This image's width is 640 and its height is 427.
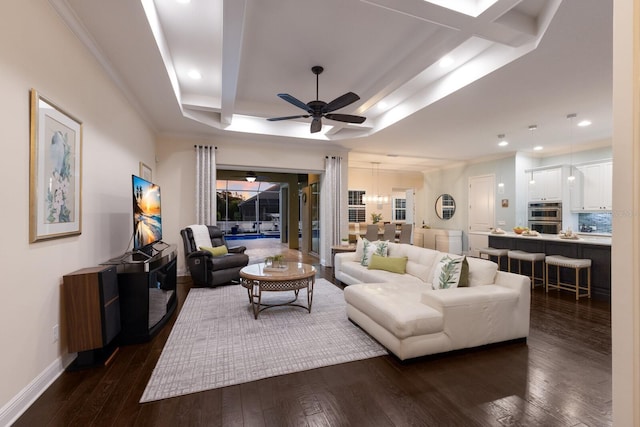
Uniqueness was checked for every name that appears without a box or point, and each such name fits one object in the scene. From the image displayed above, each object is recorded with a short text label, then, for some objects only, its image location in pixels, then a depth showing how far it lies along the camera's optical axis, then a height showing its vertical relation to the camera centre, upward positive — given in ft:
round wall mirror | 29.50 +0.77
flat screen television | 10.59 -0.05
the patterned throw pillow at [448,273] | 9.42 -2.03
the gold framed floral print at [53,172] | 6.39 +1.06
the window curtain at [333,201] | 22.09 +0.97
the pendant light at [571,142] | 14.97 +5.02
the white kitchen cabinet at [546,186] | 21.27 +2.11
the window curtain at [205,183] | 18.71 +2.01
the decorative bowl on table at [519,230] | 18.00 -1.07
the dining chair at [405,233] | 23.18 -1.61
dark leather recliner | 15.35 -2.81
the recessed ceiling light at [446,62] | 11.15 +6.09
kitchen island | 14.14 -2.07
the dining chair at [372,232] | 22.06 -1.45
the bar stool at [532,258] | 16.26 -2.59
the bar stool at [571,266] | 14.08 -2.80
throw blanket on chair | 16.46 -1.28
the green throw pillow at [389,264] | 13.21 -2.39
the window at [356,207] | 31.55 +0.72
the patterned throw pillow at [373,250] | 14.37 -1.86
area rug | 7.24 -4.12
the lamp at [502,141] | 18.88 +5.12
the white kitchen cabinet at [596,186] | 18.96 +1.84
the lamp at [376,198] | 30.25 +1.64
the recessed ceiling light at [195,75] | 12.63 +6.30
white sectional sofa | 7.82 -2.90
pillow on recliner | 15.83 -2.08
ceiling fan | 10.83 +4.38
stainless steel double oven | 21.31 -0.29
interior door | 25.29 +1.00
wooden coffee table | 11.07 -2.57
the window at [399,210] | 34.55 +0.42
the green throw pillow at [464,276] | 9.52 -2.10
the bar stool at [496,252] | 18.26 -2.51
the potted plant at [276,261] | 12.89 -2.17
